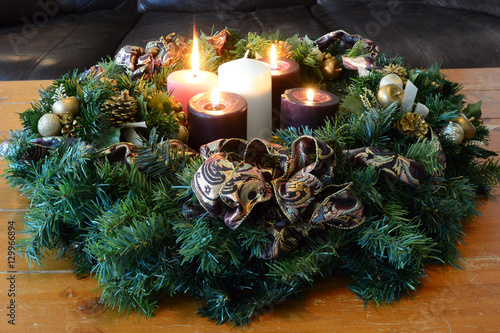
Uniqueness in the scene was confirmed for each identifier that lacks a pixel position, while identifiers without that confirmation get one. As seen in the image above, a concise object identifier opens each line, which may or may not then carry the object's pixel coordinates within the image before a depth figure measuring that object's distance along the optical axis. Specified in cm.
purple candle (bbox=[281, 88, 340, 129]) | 68
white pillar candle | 73
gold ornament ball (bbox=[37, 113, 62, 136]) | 64
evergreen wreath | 49
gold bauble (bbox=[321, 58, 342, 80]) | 94
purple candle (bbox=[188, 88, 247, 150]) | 65
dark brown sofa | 171
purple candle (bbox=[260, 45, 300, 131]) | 83
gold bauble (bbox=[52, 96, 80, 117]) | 66
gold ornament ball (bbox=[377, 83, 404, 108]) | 67
